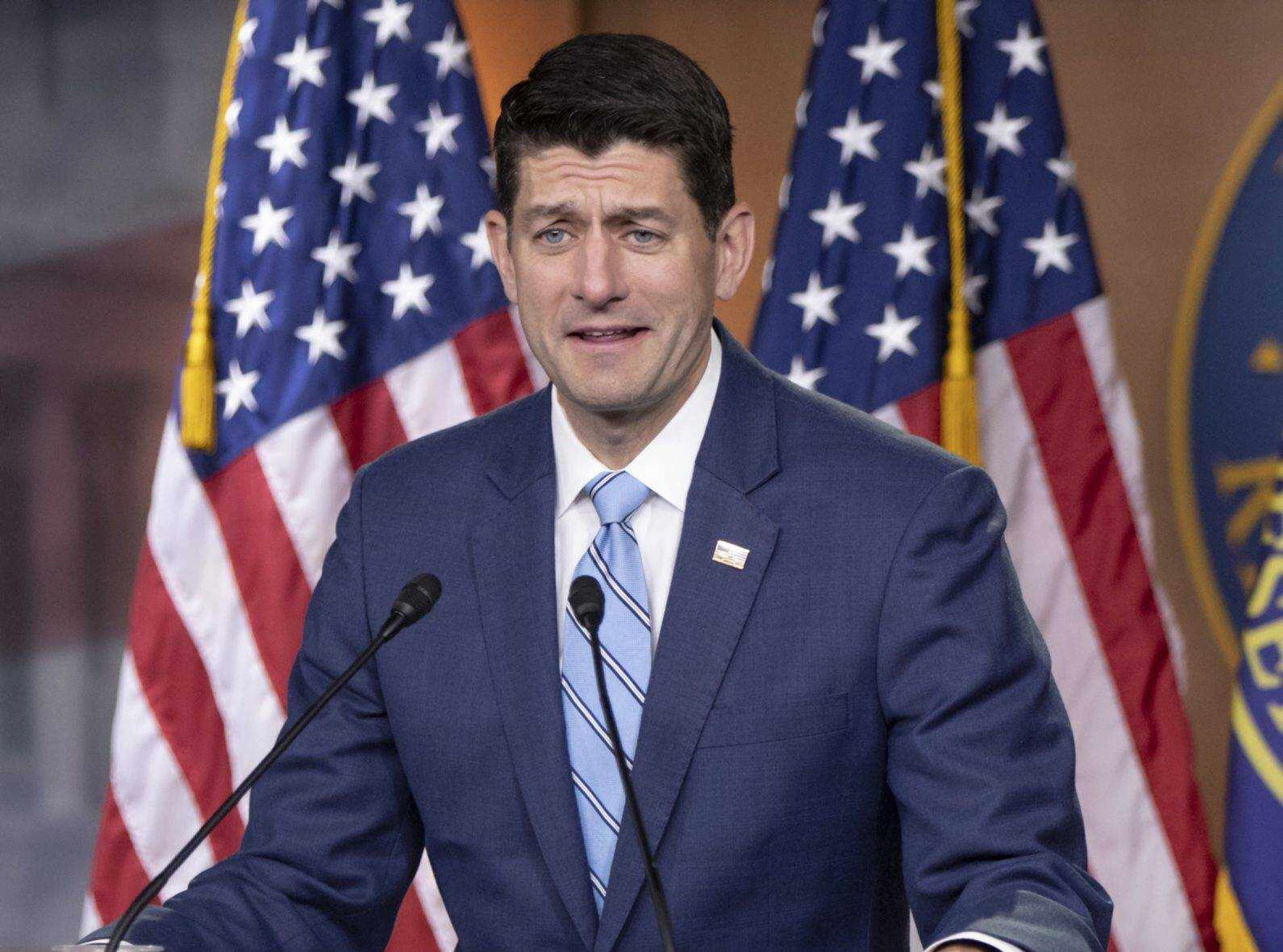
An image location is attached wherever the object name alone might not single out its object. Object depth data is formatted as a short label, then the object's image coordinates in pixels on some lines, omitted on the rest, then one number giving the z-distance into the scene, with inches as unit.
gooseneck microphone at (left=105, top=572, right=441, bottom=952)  192.8
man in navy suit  199.7
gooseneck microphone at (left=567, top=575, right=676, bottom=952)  191.4
